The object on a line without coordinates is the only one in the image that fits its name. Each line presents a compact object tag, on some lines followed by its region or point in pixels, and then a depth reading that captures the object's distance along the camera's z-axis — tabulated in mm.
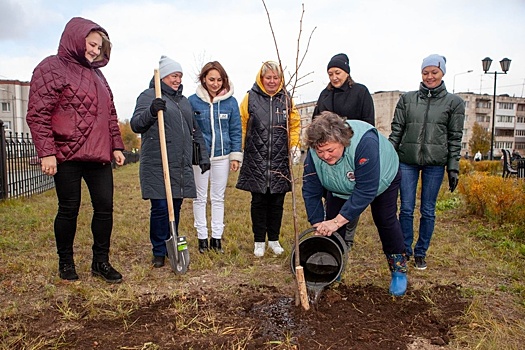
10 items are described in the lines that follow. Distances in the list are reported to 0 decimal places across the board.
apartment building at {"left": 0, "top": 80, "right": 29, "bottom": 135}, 50659
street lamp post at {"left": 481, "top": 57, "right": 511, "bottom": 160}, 15898
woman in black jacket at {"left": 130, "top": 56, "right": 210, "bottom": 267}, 3496
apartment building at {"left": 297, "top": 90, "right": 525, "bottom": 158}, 62375
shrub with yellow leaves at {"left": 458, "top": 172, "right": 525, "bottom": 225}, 5117
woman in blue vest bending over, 2555
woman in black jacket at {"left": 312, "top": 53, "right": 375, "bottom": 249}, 3785
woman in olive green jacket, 3549
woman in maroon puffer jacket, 2838
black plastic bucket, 3018
